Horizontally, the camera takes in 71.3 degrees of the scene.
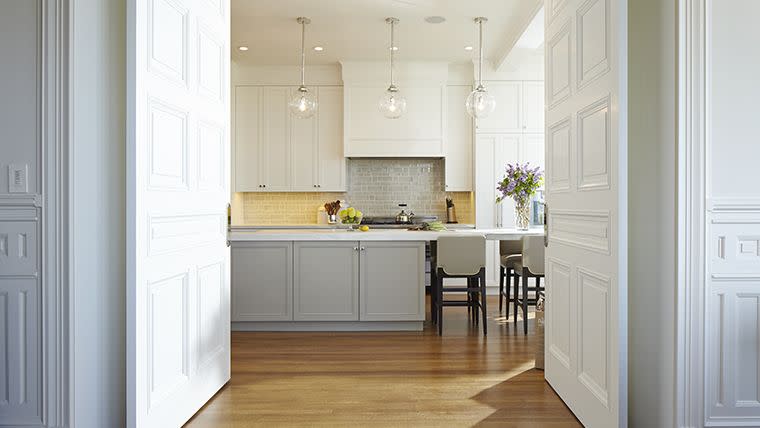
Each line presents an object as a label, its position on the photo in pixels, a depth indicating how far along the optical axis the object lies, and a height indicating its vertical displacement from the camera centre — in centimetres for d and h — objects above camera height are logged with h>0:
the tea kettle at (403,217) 702 -8
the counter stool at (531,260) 450 -42
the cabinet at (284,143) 700 +90
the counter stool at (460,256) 441 -38
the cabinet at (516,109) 673 +129
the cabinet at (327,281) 452 -60
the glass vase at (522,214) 514 -3
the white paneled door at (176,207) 205 +2
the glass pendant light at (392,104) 503 +102
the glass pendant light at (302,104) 502 +101
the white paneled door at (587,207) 215 +2
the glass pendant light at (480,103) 470 +96
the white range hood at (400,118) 681 +127
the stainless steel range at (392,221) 693 -13
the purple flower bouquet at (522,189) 516 +21
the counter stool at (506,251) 533 -41
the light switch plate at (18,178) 209 +13
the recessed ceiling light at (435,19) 520 +190
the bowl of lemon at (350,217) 503 -6
